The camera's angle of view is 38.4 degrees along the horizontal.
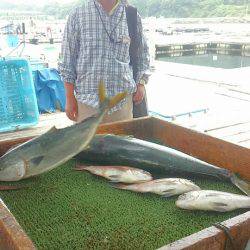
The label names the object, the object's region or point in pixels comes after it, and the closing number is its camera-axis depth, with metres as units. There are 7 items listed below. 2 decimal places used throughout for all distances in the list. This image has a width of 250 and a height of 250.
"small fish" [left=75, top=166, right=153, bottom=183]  2.43
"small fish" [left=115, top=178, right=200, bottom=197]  2.27
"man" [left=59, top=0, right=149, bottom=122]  3.77
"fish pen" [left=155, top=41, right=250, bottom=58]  38.41
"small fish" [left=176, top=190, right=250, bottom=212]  2.08
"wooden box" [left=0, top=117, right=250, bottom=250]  1.52
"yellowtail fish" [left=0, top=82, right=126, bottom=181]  2.35
